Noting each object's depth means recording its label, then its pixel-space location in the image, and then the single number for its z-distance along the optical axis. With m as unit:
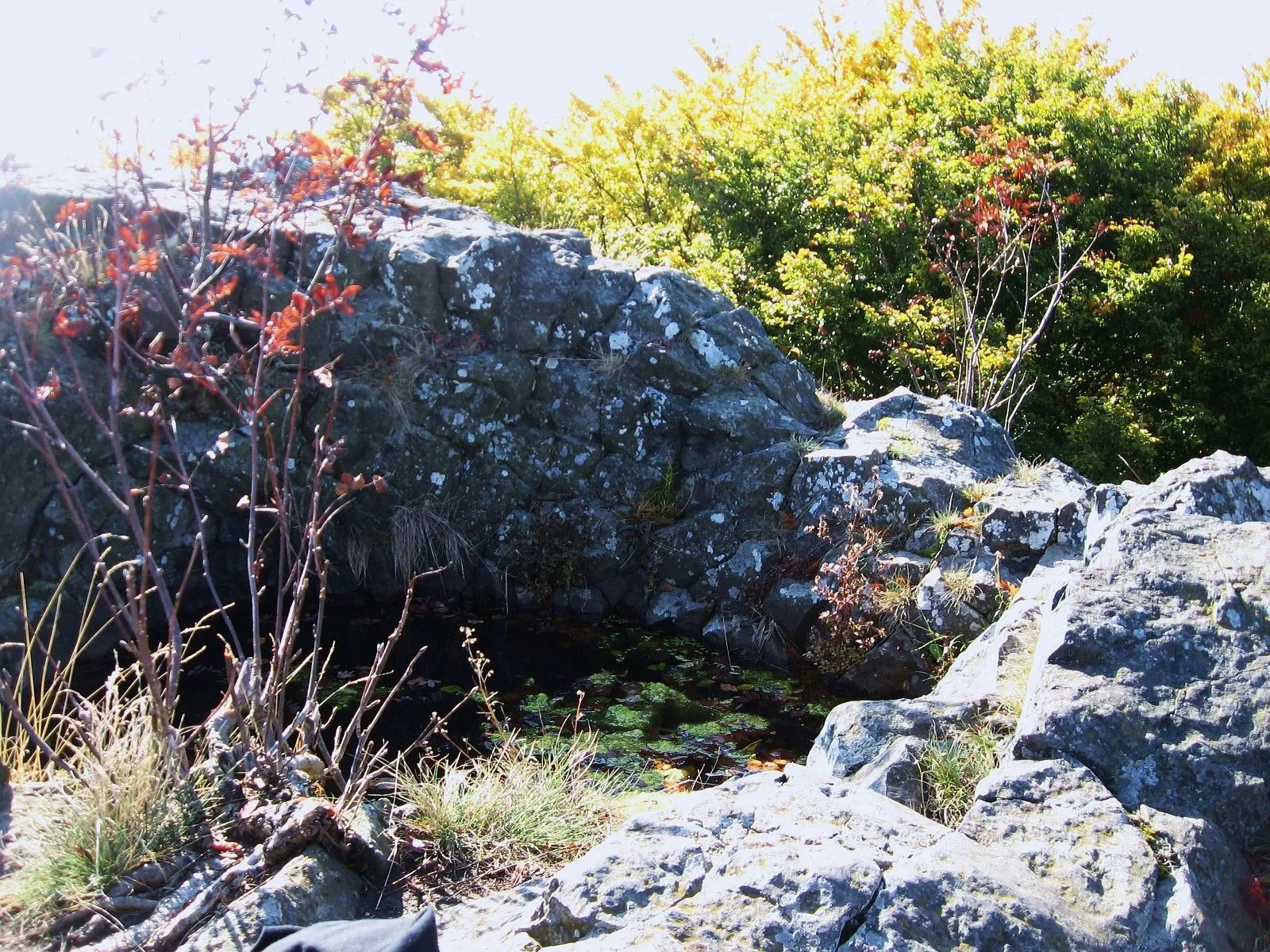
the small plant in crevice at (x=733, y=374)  8.16
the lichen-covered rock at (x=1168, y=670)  3.24
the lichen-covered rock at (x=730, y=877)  2.57
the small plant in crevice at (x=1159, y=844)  2.96
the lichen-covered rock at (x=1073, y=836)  2.82
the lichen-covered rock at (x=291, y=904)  3.03
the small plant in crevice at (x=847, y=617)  6.75
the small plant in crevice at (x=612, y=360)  8.11
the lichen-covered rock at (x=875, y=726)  4.30
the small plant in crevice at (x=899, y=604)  6.70
